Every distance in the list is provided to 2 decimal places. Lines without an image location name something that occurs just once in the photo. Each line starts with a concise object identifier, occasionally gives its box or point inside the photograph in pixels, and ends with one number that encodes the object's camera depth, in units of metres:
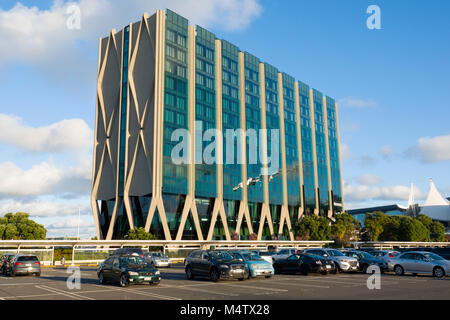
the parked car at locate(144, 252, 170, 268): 35.28
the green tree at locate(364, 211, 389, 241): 88.62
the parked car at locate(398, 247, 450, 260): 36.88
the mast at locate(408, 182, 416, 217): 157.20
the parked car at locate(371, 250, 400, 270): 30.79
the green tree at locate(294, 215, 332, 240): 77.25
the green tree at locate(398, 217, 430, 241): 91.38
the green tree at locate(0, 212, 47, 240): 68.38
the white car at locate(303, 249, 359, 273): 27.50
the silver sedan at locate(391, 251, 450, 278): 24.76
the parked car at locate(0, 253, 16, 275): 27.08
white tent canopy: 160.38
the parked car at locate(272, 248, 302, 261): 32.39
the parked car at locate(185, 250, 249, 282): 21.28
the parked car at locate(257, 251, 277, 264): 34.03
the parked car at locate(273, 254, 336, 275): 25.78
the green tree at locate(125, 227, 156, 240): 56.77
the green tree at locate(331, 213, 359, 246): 78.88
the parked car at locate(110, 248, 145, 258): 32.66
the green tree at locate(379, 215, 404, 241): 92.12
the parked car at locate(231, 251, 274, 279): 22.88
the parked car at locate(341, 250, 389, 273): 29.09
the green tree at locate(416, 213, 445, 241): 105.19
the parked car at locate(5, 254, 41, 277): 25.90
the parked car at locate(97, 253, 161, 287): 18.67
